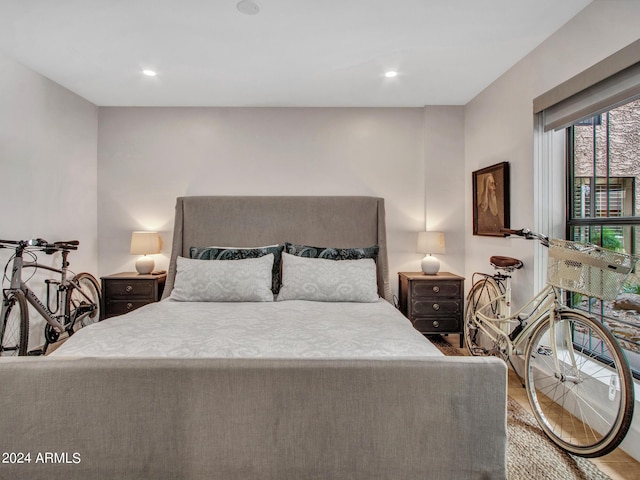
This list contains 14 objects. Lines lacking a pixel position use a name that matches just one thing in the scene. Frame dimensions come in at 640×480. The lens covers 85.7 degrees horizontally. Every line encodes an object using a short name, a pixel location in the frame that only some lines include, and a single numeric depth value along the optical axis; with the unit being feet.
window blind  5.90
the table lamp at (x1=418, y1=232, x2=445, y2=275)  11.44
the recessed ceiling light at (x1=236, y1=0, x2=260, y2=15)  6.70
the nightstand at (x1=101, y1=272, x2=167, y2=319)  10.95
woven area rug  5.45
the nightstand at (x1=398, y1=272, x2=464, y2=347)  11.05
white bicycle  5.38
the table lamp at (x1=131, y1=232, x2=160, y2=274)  11.37
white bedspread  5.57
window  6.51
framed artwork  9.82
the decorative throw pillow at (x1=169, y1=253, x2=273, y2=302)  9.14
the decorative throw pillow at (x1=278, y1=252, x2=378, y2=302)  9.22
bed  4.15
